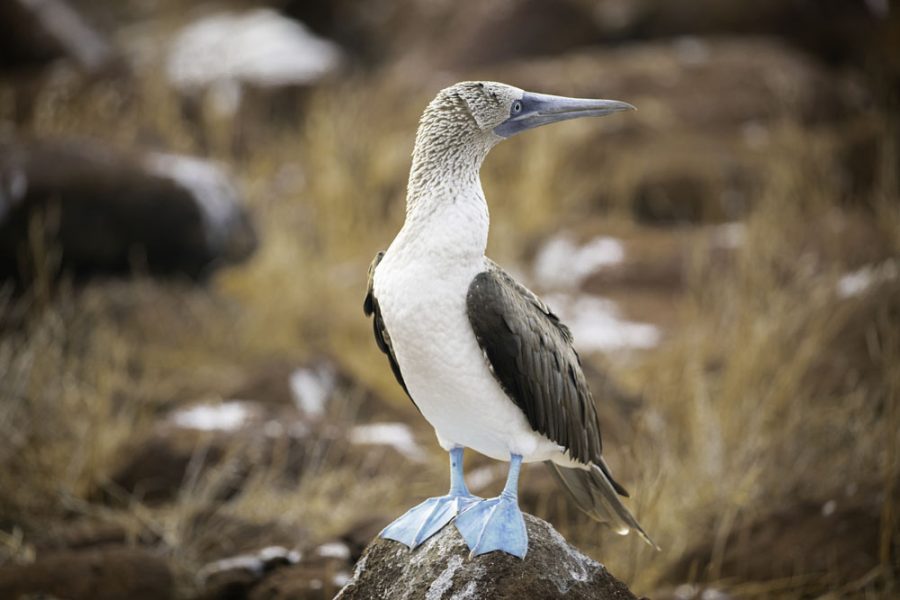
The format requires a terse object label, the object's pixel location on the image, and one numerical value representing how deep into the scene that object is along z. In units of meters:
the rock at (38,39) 22.98
